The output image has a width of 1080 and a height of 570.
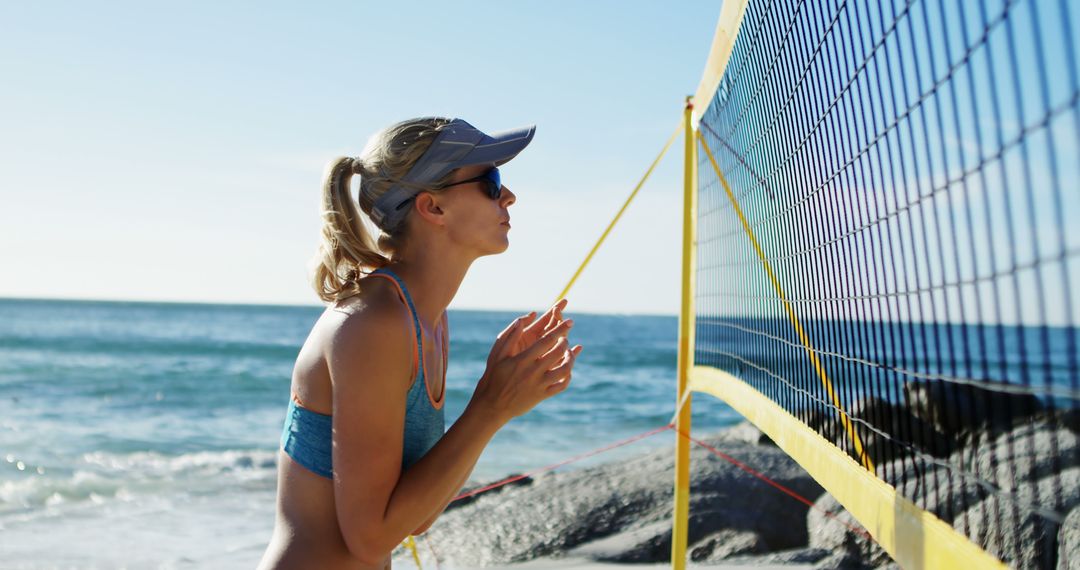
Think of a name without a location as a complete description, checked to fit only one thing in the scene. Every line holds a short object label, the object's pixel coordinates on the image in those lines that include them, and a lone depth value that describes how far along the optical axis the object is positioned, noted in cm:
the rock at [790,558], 517
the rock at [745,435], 936
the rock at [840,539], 516
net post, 411
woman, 181
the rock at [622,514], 597
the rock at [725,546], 559
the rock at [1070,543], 375
